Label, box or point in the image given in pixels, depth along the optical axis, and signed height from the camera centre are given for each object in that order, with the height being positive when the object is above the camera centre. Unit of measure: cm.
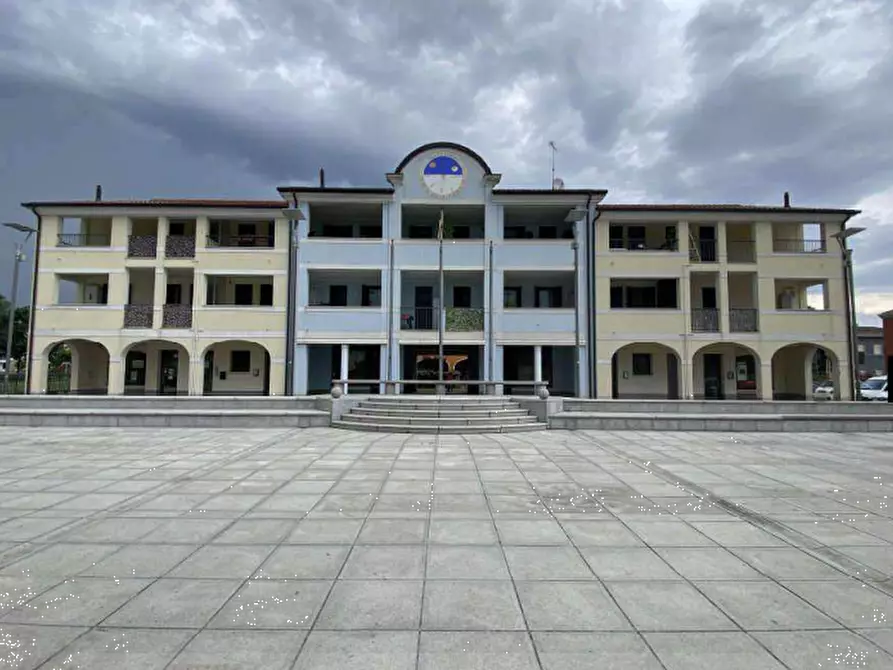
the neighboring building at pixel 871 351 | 5962 +271
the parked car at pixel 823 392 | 2992 -133
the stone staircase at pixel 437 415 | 1408 -144
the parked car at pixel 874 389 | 2833 -98
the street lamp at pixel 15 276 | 2137 +415
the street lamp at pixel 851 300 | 2461 +377
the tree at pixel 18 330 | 5488 +402
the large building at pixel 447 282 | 2469 +472
